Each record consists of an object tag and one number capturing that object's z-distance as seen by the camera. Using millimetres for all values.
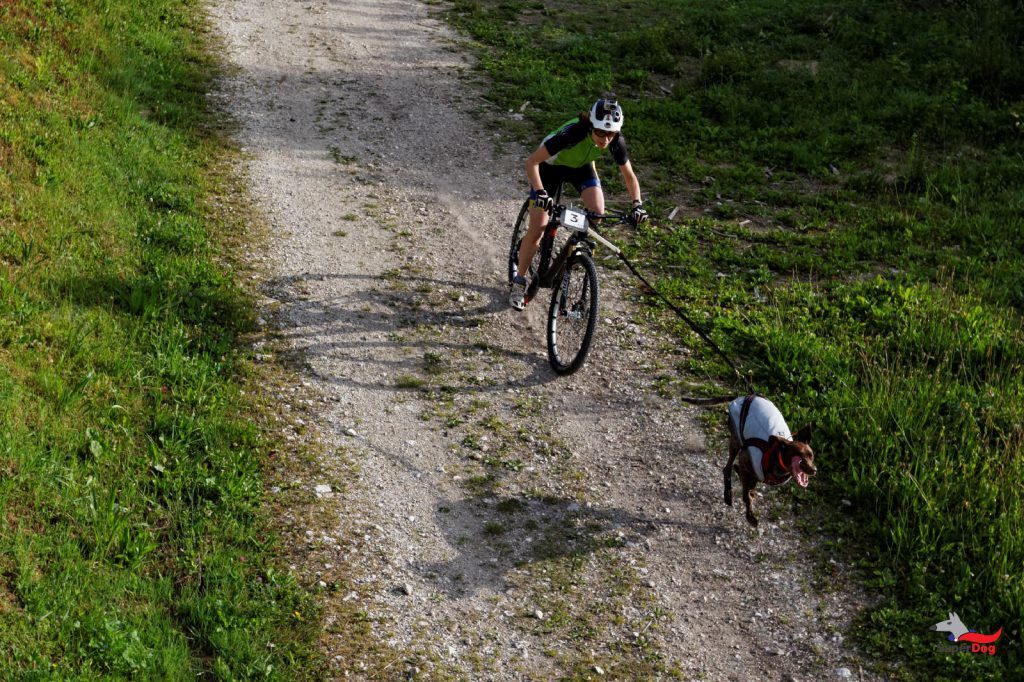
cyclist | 8484
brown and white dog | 6176
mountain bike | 8633
